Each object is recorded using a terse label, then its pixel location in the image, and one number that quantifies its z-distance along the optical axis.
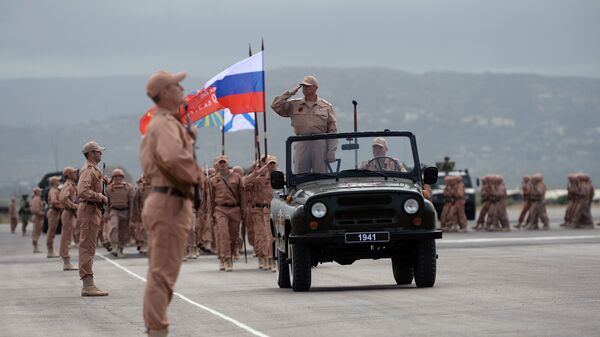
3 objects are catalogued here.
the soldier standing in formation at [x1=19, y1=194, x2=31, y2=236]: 71.81
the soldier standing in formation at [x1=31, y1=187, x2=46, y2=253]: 45.34
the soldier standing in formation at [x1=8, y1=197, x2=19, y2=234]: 74.94
